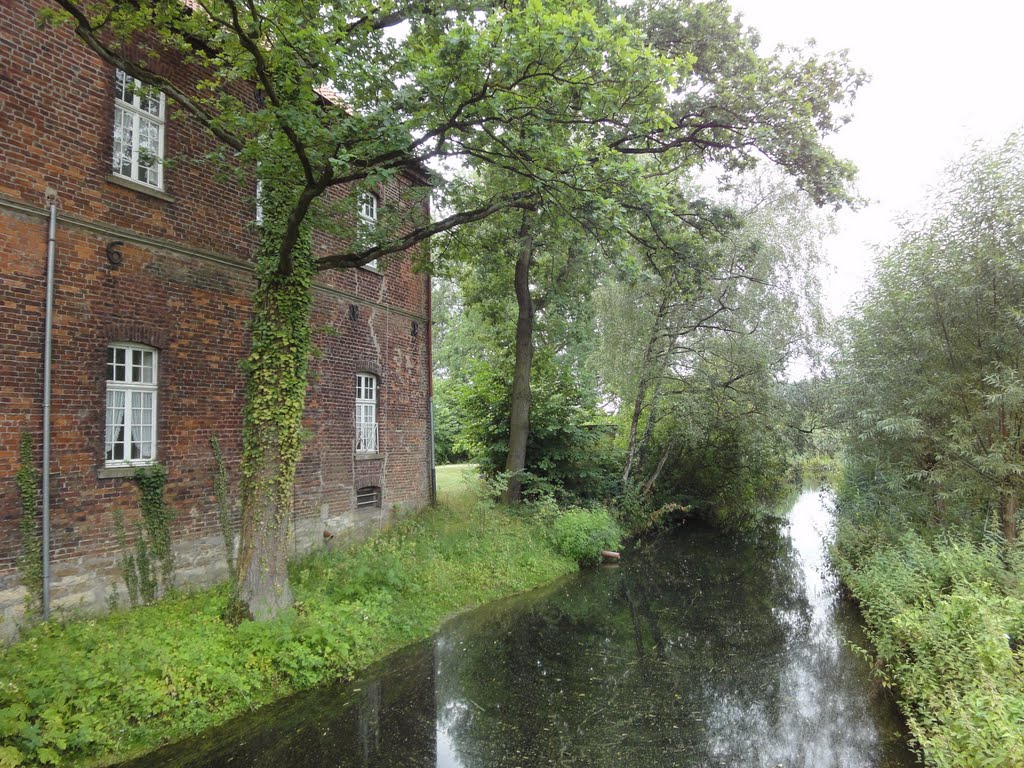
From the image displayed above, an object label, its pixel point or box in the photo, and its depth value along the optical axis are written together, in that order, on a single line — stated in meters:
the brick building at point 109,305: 6.51
